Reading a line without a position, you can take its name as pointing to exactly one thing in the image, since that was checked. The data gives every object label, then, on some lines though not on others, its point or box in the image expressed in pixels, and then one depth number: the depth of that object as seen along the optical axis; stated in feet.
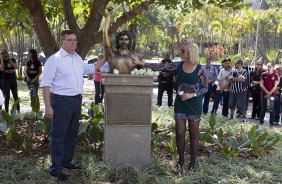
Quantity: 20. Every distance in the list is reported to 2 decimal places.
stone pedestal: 18.02
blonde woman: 17.66
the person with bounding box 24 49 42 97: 36.14
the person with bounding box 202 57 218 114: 38.81
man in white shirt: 16.11
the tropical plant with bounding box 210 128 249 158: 20.62
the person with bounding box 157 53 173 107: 41.83
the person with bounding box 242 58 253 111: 37.37
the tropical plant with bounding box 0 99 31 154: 19.97
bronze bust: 18.52
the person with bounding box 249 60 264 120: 38.75
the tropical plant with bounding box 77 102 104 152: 20.49
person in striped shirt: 36.14
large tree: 24.52
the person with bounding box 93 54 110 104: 38.13
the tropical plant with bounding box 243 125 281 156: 21.60
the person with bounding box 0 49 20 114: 34.73
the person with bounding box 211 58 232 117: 37.76
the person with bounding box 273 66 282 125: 36.32
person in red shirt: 35.42
